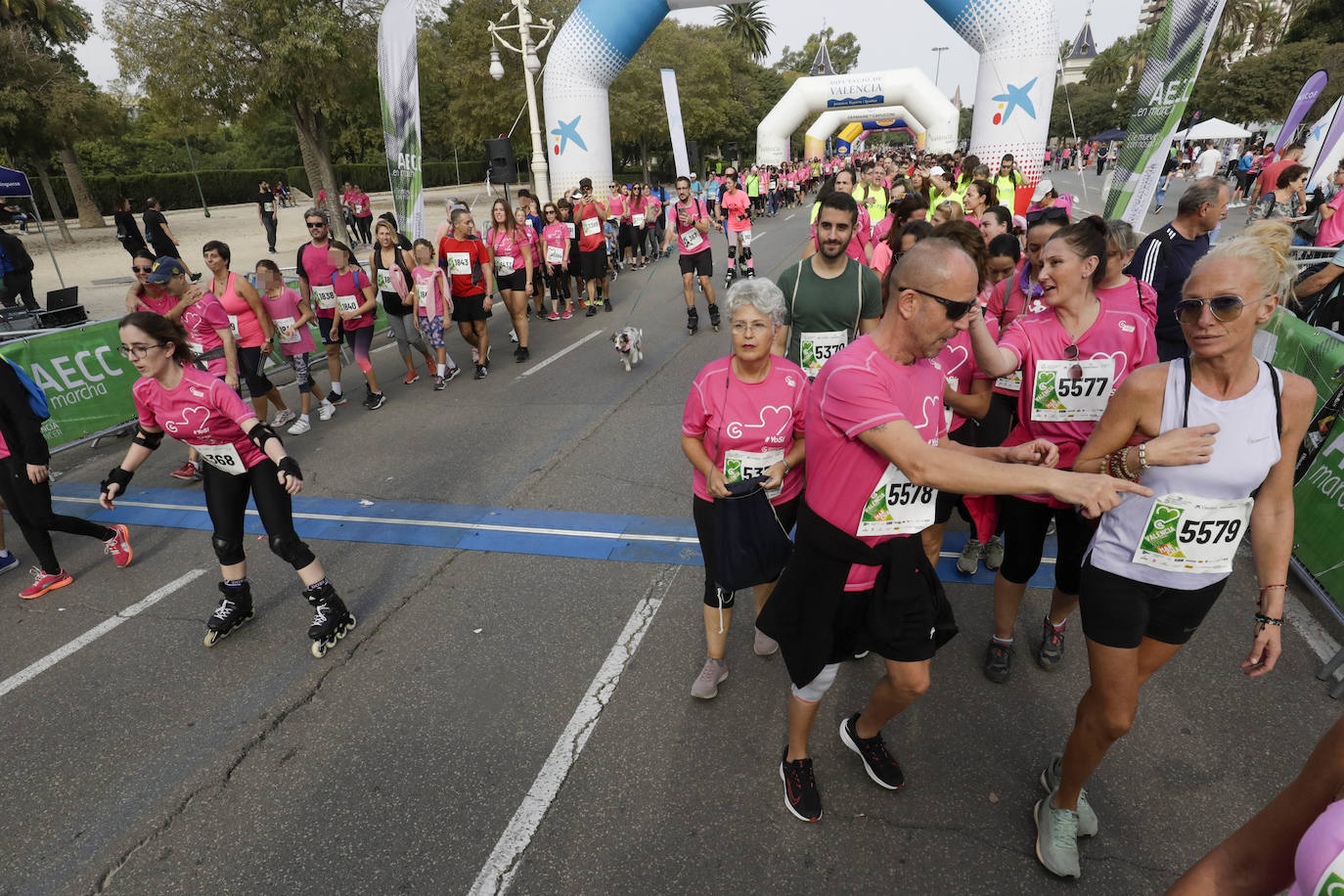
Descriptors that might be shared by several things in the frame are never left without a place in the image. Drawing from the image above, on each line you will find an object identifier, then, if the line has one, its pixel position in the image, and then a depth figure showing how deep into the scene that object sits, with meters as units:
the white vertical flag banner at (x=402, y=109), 10.89
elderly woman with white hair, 2.78
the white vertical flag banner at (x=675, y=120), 16.80
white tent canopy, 28.52
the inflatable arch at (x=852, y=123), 40.88
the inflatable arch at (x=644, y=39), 14.83
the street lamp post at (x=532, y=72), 17.72
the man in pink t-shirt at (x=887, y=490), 1.90
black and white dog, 8.65
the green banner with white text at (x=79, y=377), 6.71
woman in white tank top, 1.91
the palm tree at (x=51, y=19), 26.31
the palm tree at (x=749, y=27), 74.75
